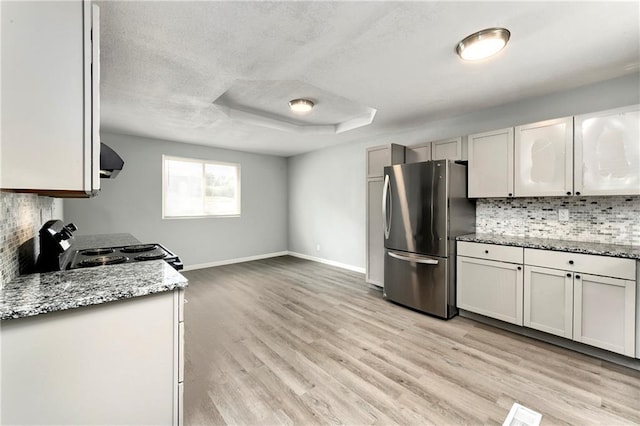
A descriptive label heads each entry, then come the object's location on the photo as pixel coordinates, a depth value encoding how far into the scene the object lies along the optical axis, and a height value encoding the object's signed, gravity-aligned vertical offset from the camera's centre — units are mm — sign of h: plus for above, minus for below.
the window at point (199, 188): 5070 +443
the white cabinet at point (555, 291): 2102 -740
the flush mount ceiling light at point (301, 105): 3293 +1302
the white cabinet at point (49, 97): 1086 +479
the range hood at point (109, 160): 1884 +358
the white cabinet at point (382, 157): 3714 +749
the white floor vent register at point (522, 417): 1586 -1254
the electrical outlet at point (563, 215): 2764 -49
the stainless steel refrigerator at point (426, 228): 2988 -219
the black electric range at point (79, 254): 1612 -362
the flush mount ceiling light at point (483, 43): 1812 +1168
